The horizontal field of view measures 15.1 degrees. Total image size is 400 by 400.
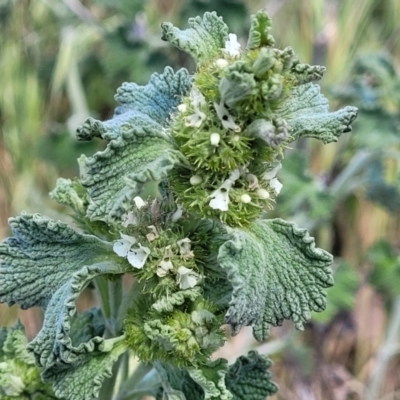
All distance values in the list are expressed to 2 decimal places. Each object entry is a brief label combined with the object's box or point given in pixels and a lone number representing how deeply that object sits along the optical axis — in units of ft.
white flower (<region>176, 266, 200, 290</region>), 1.11
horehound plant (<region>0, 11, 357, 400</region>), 1.05
